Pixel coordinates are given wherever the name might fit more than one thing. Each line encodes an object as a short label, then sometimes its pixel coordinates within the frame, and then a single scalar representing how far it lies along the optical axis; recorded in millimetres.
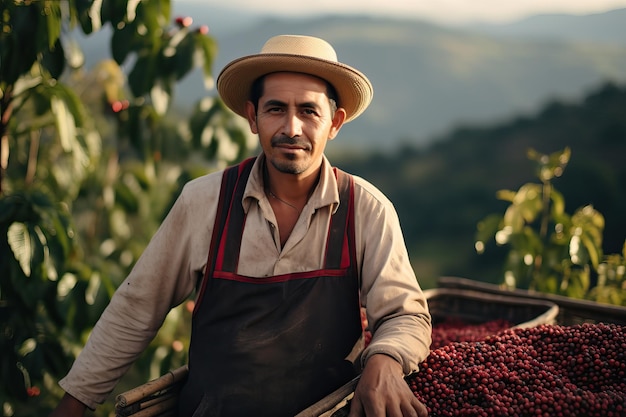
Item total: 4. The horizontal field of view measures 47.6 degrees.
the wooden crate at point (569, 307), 2686
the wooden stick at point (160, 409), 1953
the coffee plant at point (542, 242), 3361
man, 1909
